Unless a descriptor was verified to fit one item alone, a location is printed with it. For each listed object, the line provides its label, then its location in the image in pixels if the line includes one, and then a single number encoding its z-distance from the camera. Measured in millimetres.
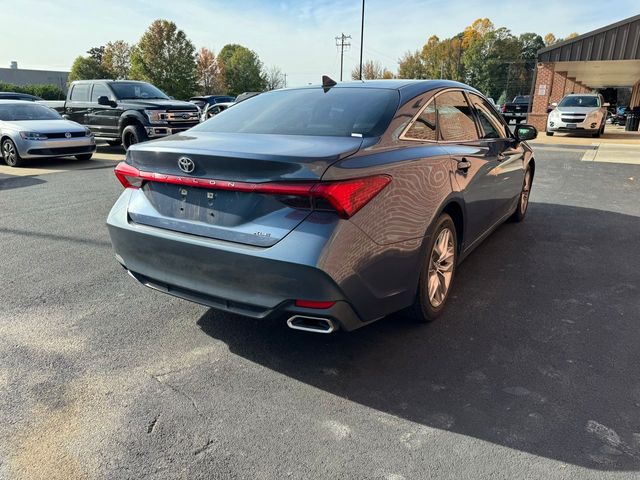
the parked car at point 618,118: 28875
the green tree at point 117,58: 57094
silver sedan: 10445
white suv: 18234
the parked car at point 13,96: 16656
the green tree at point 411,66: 80250
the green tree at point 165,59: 47844
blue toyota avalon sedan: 2322
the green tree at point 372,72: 68588
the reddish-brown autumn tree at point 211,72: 61988
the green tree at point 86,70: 55281
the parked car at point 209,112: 14377
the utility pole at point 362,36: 39062
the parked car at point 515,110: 30480
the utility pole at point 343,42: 61006
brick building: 17953
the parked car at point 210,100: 29006
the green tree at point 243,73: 62969
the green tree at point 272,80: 67725
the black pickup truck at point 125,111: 11672
